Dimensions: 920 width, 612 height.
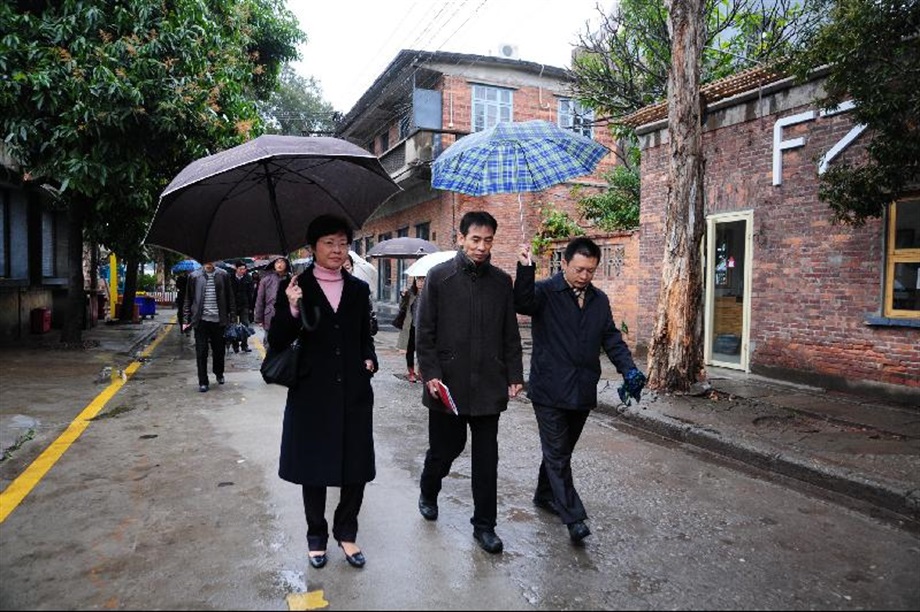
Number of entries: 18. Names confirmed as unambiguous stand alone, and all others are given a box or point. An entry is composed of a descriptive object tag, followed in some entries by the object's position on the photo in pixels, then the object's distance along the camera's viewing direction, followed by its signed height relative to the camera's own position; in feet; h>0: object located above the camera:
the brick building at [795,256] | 26.61 +1.13
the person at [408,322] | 31.77 -2.06
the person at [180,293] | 38.92 -1.29
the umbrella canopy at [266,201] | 12.70 +1.50
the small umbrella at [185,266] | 75.24 +1.04
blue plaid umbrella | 15.46 +2.68
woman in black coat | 11.43 -1.97
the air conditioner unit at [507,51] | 68.48 +22.70
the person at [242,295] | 39.70 -1.17
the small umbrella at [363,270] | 27.95 +0.33
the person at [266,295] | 33.76 -0.96
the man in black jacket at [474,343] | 12.53 -1.20
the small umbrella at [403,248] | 39.14 +1.72
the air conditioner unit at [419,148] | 62.75 +12.13
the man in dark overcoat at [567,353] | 13.14 -1.43
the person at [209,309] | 29.27 -1.44
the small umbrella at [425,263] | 28.98 +0.65
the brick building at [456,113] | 63.00 +16.14
